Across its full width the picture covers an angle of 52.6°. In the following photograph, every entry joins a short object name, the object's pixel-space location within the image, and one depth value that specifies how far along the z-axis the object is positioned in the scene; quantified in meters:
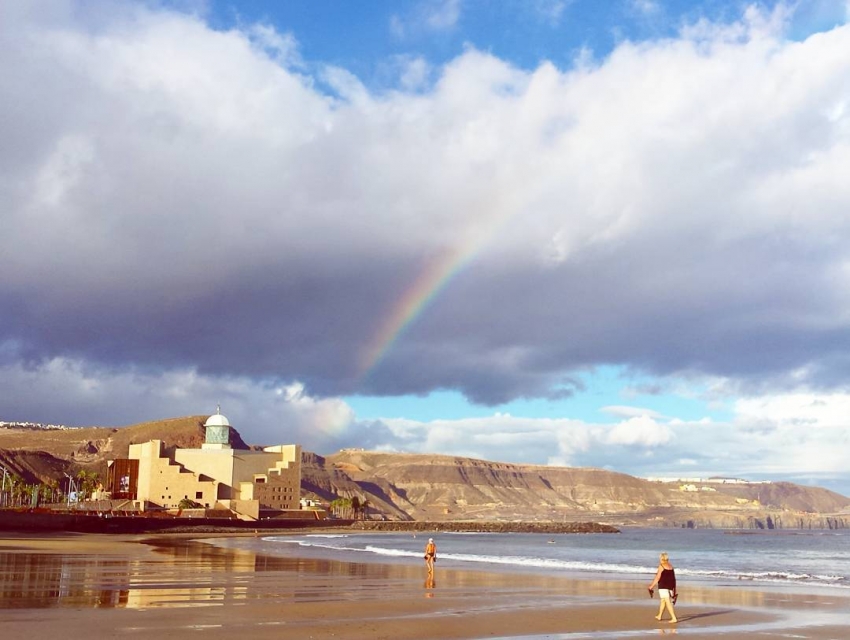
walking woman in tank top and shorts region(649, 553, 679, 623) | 22.83
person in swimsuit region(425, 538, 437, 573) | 34.58
